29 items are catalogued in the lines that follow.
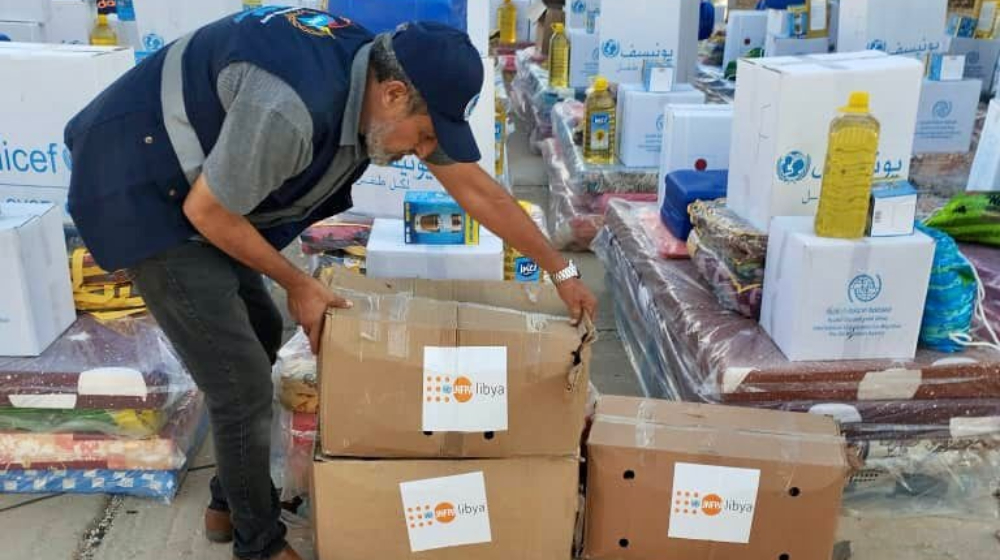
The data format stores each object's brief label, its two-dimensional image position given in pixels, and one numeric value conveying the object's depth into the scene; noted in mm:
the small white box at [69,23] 4672
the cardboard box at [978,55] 4750
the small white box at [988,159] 2615
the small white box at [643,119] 3607
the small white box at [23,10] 4336
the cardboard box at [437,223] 2043
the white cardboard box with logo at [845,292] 1910
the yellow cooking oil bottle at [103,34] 4574
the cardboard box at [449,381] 1589
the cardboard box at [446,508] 1677
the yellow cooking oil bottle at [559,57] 5297
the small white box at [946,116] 3775
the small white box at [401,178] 2574
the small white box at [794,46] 4895
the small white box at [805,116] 2062
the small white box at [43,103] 2293
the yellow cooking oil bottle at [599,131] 3742
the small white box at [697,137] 2855
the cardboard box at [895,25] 3930
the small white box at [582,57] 5094
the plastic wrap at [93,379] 2045
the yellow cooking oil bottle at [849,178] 1911
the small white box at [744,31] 5582
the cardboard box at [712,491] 1722
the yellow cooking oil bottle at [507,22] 7422
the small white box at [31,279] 2008
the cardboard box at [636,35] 4195
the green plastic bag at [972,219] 2527
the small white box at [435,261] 2006
